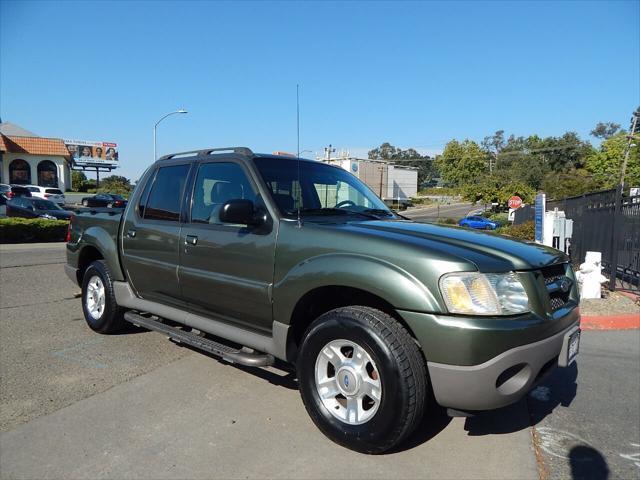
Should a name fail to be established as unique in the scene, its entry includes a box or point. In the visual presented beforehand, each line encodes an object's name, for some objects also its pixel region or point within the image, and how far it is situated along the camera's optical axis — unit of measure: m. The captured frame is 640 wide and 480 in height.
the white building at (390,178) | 63.94
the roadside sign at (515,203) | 32.04
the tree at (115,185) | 59.84
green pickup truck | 2.61
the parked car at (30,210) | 21.75
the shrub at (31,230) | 15.63
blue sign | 10.31
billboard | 77.50
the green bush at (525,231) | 13.92
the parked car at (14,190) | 34.35
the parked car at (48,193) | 35.75
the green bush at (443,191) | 101.82
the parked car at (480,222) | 41.45
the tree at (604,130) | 100.00
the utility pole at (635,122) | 30.54
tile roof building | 47.92
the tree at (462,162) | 98.81
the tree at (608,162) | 40.68
